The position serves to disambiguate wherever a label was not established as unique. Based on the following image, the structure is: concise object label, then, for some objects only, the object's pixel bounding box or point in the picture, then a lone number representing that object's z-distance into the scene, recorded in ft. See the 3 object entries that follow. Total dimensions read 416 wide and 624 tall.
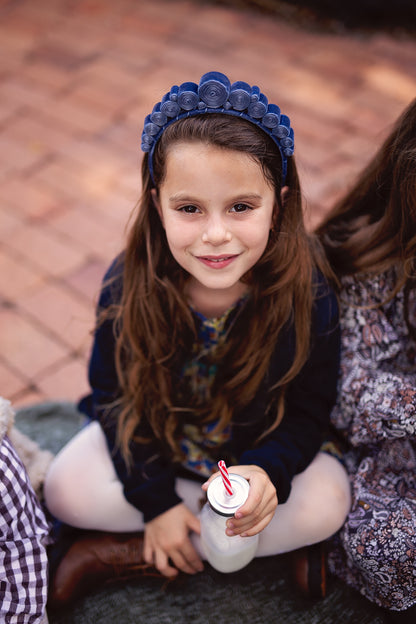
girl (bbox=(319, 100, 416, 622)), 3.75
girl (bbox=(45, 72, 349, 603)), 3.62
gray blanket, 4.21
